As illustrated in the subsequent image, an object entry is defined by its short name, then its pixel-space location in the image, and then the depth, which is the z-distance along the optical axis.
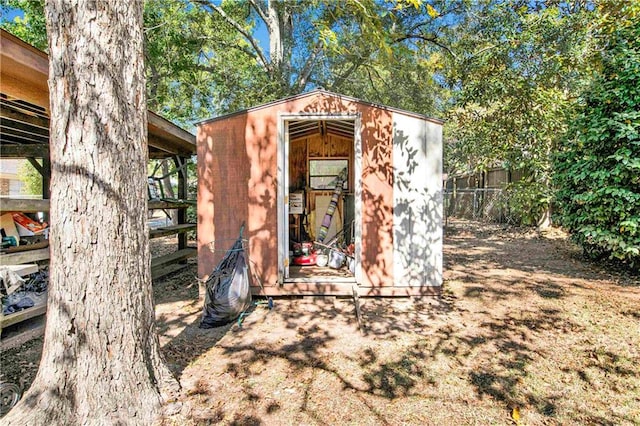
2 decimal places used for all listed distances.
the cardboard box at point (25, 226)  4.21
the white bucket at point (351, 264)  4.94
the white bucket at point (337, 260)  5.55
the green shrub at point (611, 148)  4.74
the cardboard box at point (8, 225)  3.85
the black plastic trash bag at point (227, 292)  3.64
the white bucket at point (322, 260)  5.73
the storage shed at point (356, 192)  4.49
